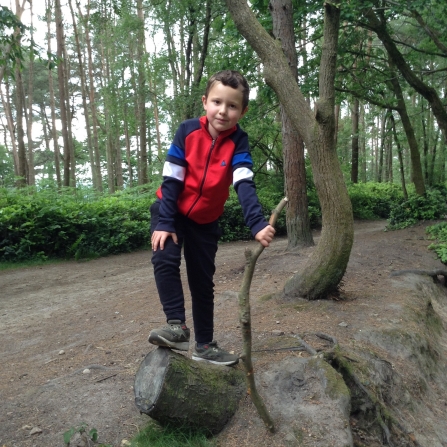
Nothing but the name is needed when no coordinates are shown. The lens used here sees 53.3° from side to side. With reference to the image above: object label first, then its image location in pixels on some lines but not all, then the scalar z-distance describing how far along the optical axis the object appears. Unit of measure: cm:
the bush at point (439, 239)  850
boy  264
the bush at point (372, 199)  1934
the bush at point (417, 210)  1305
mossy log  251
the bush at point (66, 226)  1002
